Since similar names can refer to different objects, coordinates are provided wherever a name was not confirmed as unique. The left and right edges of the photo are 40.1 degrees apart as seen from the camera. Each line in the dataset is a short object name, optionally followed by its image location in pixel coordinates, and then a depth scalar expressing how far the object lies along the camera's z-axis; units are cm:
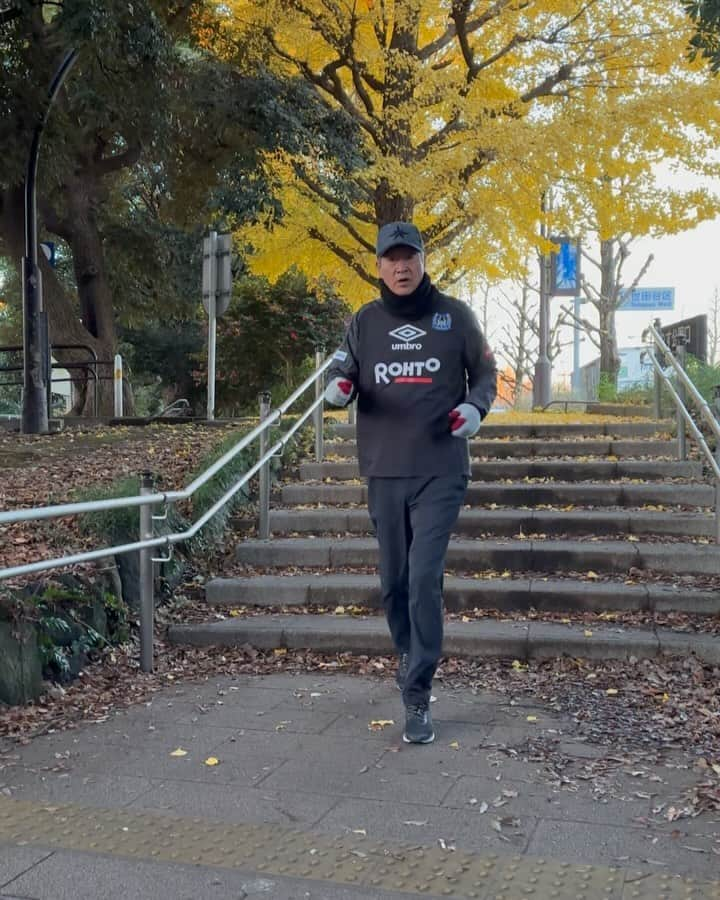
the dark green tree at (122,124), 1023
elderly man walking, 391
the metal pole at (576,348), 2590
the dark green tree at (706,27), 483
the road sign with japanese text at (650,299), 3022
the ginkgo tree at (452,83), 1246
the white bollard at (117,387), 1383
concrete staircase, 513
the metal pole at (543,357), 2016
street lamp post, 1041
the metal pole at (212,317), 1117
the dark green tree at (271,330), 2056
